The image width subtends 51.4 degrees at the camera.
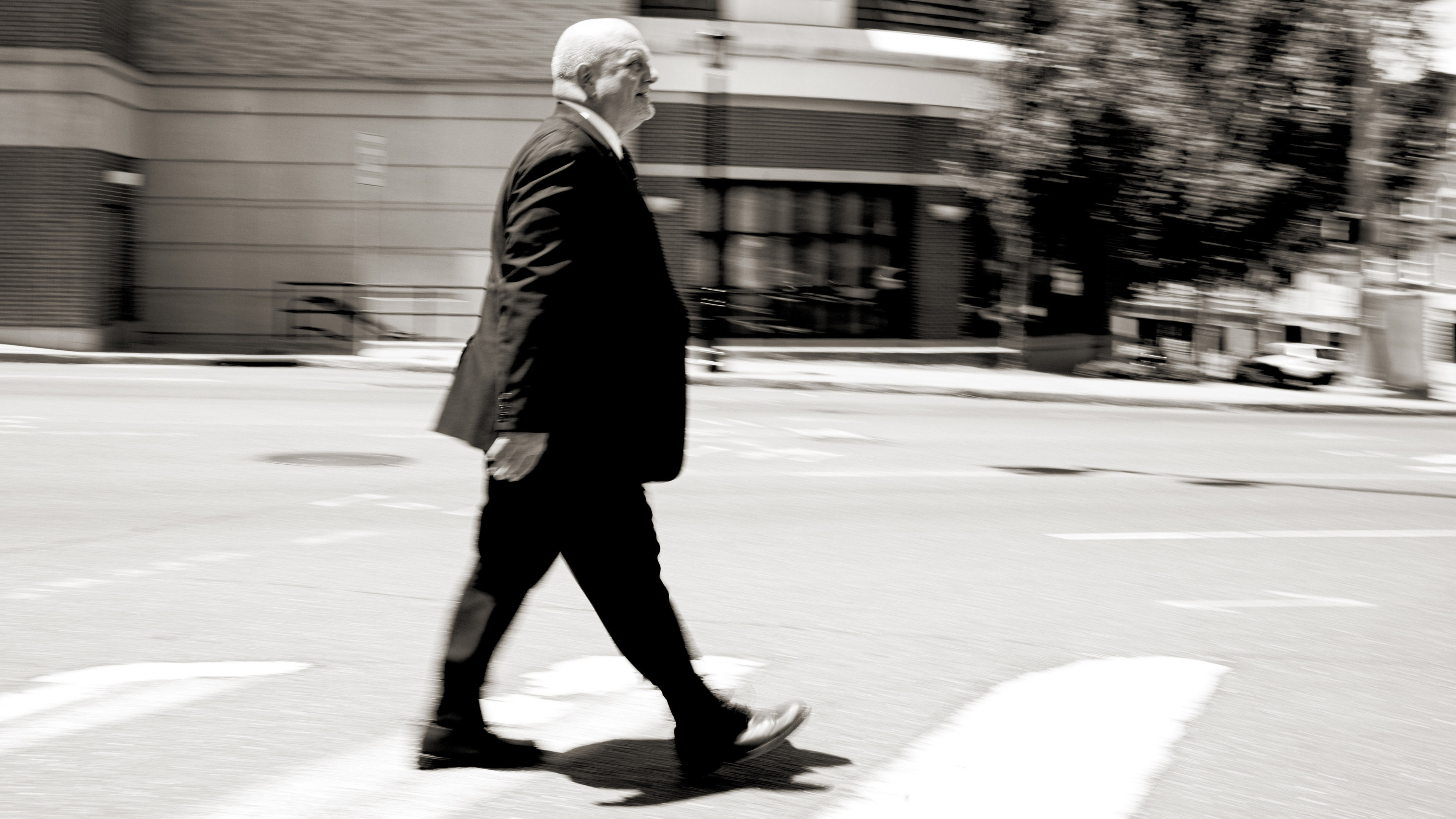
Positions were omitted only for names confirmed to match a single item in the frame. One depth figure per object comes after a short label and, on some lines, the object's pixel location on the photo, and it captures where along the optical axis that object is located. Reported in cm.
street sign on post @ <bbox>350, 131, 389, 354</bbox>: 2689
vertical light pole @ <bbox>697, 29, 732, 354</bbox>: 2466
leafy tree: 2425
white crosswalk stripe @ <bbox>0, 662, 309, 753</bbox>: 429
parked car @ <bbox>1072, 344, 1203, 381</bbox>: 2762
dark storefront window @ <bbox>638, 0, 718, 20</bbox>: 2686
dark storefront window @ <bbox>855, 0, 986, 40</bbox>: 2744
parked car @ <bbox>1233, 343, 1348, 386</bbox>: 3166
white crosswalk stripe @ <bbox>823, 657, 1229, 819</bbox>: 389
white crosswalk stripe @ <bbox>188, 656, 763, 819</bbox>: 369
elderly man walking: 370
